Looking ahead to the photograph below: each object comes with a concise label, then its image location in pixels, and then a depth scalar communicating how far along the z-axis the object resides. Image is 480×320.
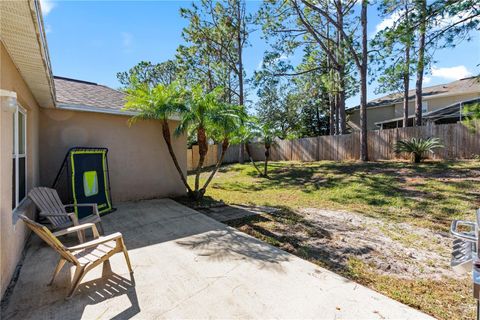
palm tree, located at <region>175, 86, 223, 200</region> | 6.89
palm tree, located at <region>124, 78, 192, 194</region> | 6.76
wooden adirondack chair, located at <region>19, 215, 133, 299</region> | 2.72
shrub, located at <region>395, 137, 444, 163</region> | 11.23
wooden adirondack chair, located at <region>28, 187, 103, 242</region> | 4.23
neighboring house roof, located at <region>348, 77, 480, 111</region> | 19.64
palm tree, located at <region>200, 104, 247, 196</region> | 6.95
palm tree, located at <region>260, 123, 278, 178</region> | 13.02
